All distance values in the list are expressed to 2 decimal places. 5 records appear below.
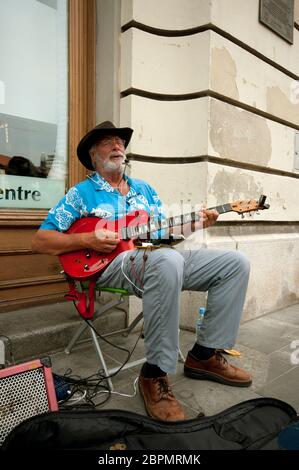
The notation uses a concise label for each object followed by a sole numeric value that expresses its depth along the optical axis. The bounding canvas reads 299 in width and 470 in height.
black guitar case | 1.29
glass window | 2.77
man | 1.72
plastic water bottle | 2.78
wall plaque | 3.45
